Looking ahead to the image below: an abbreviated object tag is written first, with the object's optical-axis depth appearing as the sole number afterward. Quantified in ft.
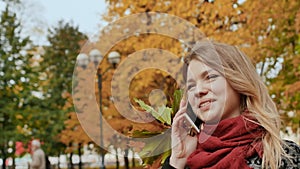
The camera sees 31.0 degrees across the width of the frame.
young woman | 7.49
